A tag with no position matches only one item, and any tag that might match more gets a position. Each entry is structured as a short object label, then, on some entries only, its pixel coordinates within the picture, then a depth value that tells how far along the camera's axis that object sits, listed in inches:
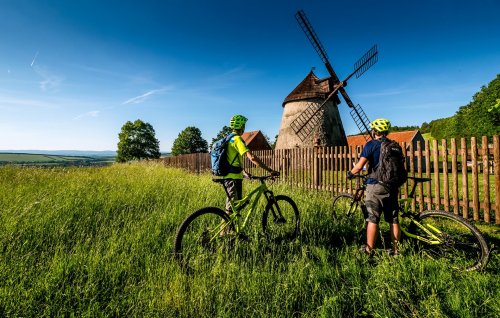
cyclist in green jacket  137.5
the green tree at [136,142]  1713.8
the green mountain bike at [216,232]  113.3
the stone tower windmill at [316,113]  753.0
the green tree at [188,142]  1946.4
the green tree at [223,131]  1978.3
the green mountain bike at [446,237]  111.6
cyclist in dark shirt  125.6
